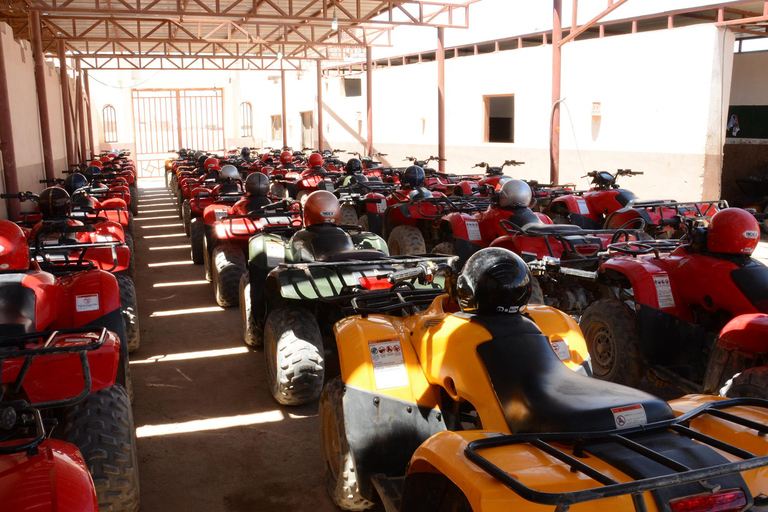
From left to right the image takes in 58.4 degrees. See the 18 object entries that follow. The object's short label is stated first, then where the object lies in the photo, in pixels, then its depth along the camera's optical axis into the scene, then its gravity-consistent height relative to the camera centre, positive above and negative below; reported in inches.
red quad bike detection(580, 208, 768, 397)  150.9 -40.3
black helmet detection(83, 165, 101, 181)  460.4 -22.7
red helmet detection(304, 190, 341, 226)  205.2 -21.1
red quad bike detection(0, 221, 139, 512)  103.0 -36.9
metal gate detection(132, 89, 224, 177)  1424.7 +32.1
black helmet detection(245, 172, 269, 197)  313.3 -21.4
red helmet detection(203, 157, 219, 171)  533.6 -20.0
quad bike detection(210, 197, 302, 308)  270.4 -39.5
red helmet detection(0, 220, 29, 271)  136.3 -21.5
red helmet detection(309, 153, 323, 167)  531.8 -18.1
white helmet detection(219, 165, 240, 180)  390.6 -19.7
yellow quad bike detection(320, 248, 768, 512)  67.9 -33.5
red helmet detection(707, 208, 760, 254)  154.6 -21.8
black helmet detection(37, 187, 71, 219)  248.4 -22.7
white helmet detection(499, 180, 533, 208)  262.2 -22.0
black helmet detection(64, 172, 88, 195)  354.0 -22.4
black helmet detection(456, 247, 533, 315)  94.6 -20.2
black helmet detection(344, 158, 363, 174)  482.6 -20.2
